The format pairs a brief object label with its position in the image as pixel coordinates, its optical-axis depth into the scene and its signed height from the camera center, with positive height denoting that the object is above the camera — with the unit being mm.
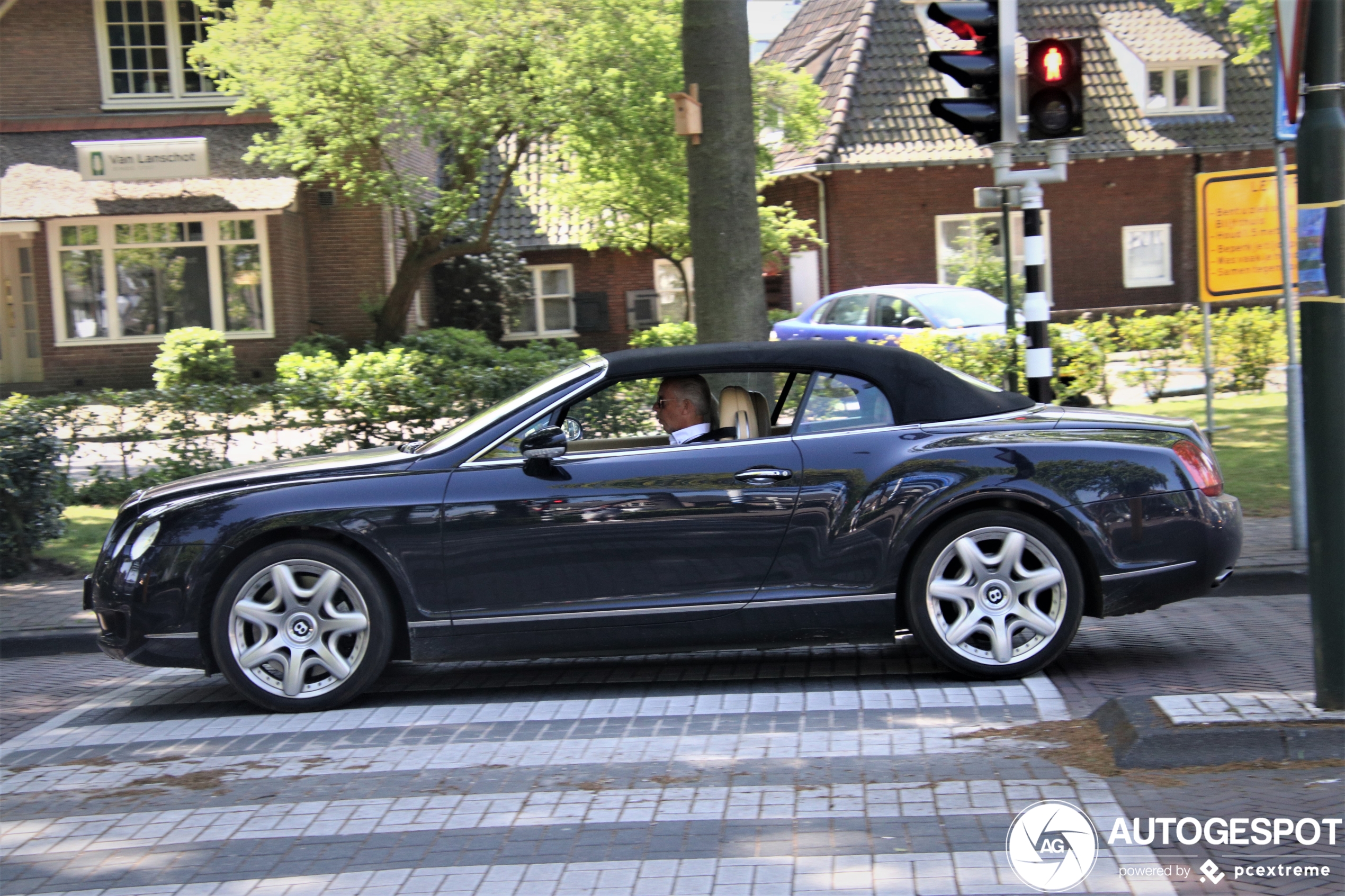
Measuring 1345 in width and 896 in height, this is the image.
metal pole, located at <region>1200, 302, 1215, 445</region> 11656 -613
